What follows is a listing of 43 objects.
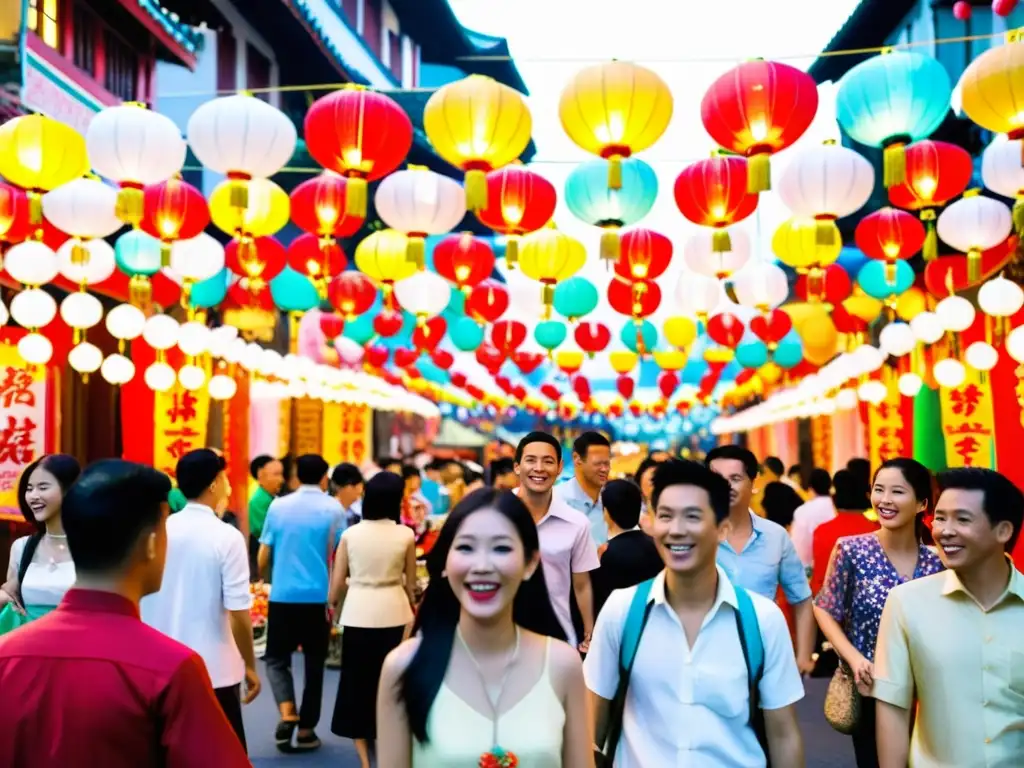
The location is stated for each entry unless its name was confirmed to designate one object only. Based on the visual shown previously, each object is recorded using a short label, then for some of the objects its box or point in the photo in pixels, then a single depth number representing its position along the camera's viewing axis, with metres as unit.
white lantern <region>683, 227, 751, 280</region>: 9.77
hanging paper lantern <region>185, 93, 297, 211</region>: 6.86
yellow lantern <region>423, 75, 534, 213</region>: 6.50
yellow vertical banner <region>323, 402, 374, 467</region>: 21.02
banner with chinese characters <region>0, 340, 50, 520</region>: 9.47
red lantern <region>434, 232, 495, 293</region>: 9.80
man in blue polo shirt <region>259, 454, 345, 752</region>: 7.08
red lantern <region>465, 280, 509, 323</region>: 11.71
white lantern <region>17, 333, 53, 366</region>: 8.79
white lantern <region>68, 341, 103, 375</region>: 9.23
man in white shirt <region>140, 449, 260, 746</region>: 4.80
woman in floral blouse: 4.25
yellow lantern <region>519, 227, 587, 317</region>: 9.37
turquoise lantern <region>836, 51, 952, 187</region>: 6.27
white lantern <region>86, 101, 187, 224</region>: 6.90
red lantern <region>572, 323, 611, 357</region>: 15.61
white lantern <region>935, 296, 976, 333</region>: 9.61
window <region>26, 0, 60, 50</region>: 10.28
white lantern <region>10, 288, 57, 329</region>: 8.43
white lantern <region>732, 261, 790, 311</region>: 10.87
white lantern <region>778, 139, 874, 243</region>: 7.28
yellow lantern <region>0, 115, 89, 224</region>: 6.98
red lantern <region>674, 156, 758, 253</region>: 7.72
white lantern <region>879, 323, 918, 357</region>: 11.69
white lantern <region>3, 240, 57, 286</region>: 8.11
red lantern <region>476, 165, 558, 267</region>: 7.98
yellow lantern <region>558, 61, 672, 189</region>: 6.17
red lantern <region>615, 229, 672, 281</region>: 9.72
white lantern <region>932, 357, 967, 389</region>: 10.55
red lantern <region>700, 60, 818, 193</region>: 6.17
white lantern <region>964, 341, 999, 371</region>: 9.98
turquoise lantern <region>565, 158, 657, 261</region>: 7.83
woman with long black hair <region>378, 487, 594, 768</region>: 2.35
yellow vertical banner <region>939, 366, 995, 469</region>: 10.95
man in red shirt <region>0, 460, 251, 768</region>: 2.07
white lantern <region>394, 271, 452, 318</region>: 10.45
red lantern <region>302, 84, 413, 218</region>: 6.81
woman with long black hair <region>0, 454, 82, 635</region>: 4.29
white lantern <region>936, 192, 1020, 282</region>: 8.23
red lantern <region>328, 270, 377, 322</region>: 11.45
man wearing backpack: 2.74
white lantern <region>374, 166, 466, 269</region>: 7.91
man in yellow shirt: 2.94
